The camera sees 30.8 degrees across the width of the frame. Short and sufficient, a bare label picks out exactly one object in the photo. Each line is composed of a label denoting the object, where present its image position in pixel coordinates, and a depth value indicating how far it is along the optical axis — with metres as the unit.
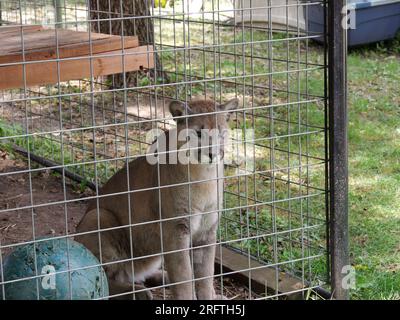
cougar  4.20
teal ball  3.54
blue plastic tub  10.95
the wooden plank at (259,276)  4.42
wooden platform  4.29
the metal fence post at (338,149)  4.08
